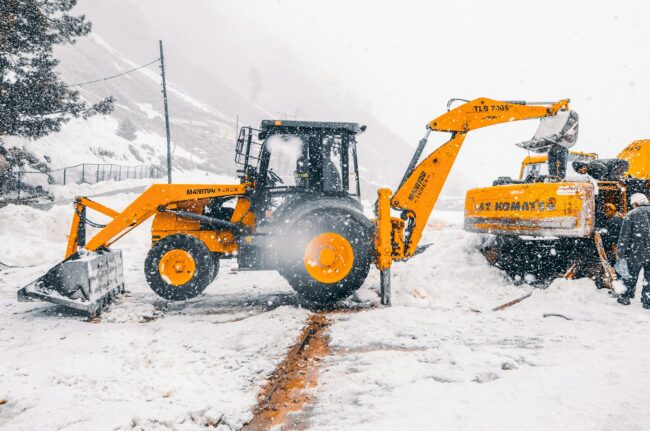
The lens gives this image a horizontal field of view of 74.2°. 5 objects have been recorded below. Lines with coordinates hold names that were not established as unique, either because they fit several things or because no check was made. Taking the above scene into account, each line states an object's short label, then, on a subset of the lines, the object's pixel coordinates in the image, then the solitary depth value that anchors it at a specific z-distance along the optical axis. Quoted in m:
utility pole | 22.08
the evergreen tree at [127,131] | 43.16
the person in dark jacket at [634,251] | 5.25
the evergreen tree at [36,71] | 13.14
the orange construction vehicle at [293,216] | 5.57
